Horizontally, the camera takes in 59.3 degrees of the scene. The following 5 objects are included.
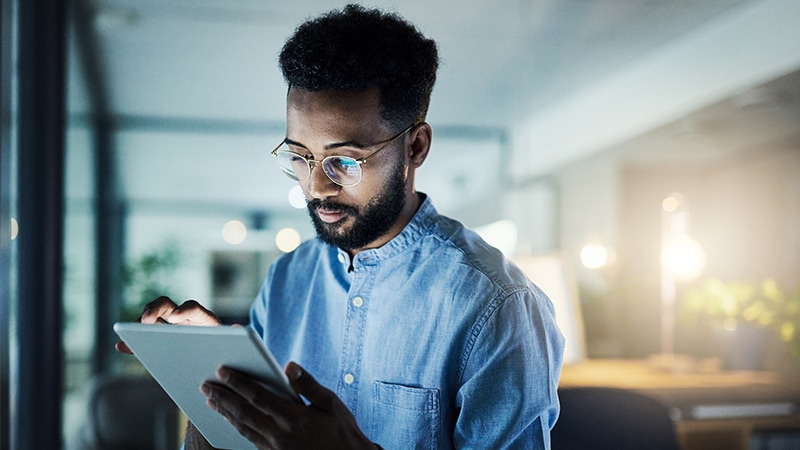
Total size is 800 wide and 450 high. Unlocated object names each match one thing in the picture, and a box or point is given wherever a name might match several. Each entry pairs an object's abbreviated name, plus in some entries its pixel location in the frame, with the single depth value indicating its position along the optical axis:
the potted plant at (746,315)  2.60
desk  2.43
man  0.97
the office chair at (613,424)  1.41
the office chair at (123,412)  2.77
